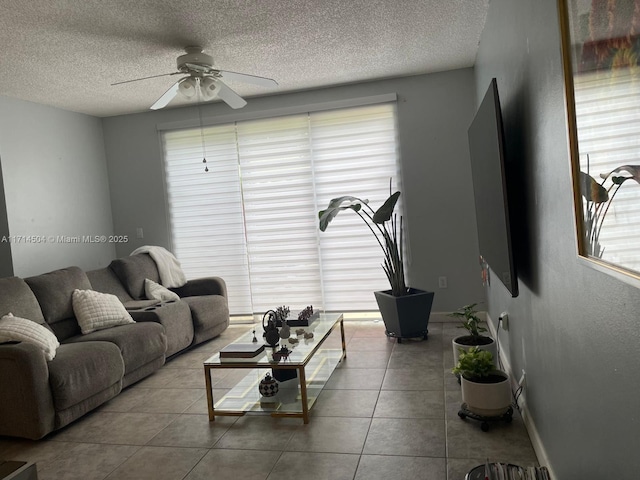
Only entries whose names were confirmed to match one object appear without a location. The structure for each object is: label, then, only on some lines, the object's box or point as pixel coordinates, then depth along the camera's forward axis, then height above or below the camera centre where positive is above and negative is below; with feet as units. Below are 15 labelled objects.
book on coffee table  10.03 -2.29
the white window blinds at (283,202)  16.99 +1.24
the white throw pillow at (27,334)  9.98 -1.53
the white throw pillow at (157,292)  15.58 -1.45
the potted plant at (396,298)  14.25 -2.14
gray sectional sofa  9.28 -2.09
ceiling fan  11.56 +3.84
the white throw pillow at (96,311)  12.60 -1.53
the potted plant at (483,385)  8.39 -2.87
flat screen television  6.96 +0.44
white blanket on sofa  16.62 -0.71
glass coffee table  9.62 -3.35
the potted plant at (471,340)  10.28 -2.62
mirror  3.06 +0.57
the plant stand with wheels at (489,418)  8.44 -3.46
